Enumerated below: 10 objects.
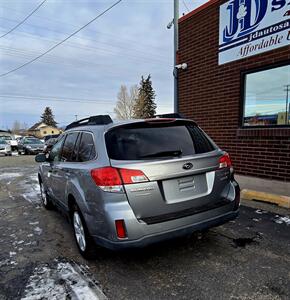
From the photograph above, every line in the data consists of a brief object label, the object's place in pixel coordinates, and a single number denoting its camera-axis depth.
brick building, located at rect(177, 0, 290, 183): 5.93
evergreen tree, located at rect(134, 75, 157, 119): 55.62
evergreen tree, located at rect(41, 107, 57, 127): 98.06
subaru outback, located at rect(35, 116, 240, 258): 2.79
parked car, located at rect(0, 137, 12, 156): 24.02
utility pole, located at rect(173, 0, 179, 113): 8.35
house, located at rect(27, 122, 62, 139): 90.69
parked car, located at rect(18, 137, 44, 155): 22.92
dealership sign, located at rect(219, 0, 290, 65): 5.73
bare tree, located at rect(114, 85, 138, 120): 59.47
